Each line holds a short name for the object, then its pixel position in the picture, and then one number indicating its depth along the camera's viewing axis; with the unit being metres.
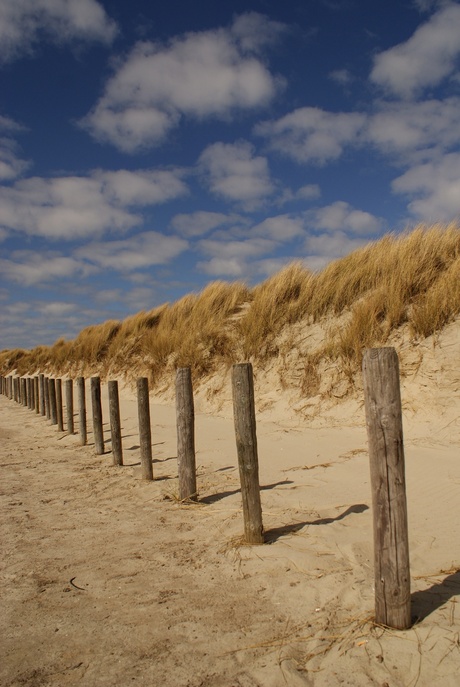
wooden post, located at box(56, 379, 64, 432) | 13.82
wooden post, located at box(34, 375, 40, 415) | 18.93
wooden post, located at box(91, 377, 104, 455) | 9.71
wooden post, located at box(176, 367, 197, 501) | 5.94
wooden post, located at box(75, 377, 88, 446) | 11.08
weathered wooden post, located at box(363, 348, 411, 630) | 2.86
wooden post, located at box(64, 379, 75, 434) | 12.89
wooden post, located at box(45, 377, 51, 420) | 15.71
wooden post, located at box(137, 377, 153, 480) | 7.16
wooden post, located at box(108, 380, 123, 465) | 8.45
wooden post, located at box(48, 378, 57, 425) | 14.91
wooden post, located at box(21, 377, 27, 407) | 22.69
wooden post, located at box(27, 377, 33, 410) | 20.91
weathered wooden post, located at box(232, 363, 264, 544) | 4.44
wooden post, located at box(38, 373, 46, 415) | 17.07
